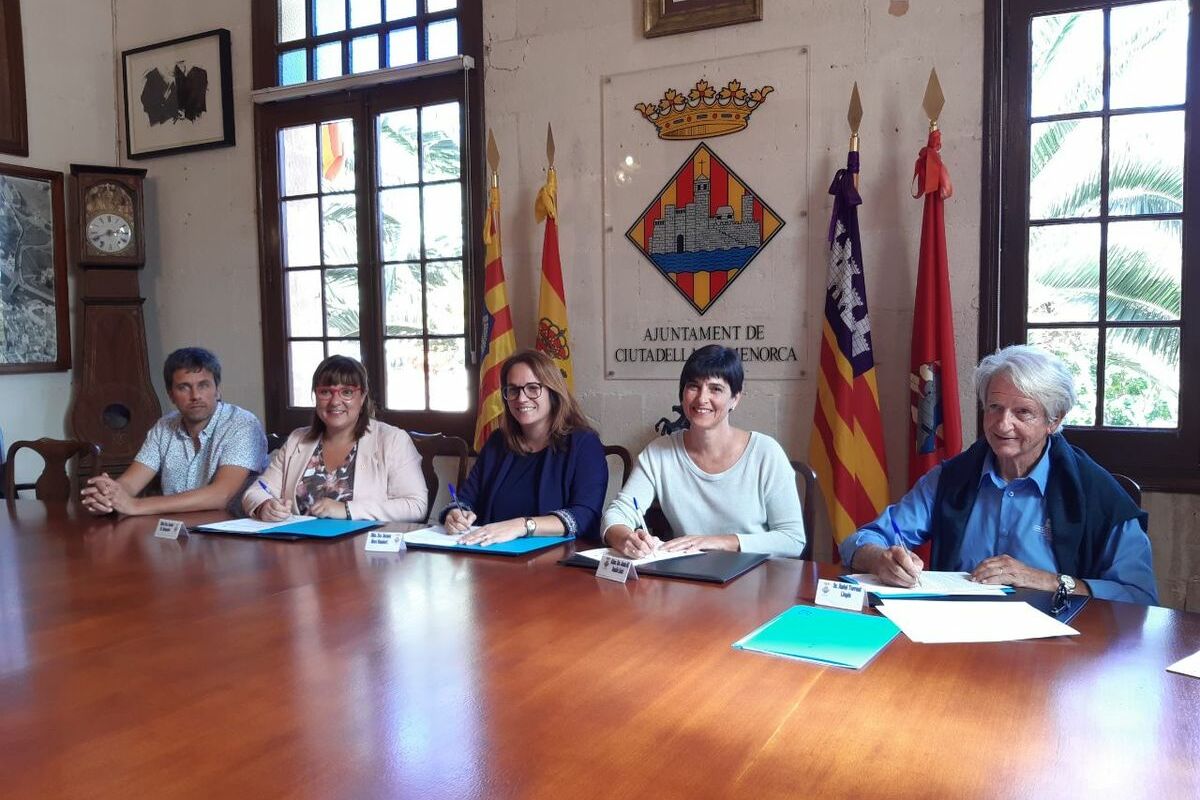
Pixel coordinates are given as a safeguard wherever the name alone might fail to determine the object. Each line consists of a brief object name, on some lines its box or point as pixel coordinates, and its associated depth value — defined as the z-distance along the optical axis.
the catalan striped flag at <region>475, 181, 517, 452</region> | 3.69
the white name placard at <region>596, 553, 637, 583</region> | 1.79
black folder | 1.78
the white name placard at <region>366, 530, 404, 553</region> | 2.10
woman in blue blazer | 2.53
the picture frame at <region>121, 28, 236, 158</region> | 4.50
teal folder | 1.33
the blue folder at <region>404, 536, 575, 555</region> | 2.04
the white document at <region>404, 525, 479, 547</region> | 2.14
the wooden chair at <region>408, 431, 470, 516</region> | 3.00
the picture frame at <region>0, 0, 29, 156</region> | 4.29
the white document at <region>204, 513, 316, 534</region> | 2.38
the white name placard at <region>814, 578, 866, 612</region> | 1.58
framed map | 4.28
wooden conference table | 0.98
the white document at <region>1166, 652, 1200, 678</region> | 1.25
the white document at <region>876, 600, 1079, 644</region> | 1.41
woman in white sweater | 2.29
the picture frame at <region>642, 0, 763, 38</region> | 3.37
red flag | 3.00
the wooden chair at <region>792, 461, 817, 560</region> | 2.39
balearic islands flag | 3.13
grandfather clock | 4.41
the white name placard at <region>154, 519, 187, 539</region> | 2.36
